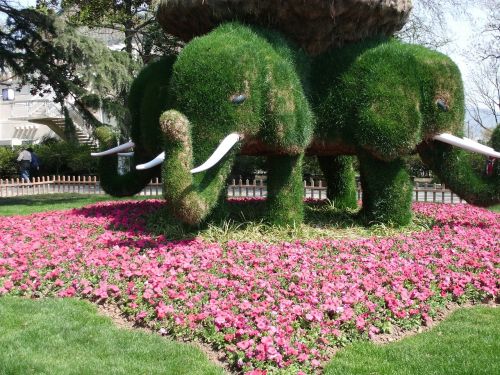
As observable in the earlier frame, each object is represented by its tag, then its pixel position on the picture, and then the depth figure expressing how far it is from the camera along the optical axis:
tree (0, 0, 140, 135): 13.29
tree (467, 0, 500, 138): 29.70
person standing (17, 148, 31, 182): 21.22
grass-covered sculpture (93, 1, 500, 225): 6.07
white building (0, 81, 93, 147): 31.00
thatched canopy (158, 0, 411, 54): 7.04
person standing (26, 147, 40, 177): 21.85
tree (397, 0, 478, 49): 19.40
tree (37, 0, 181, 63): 19.27
